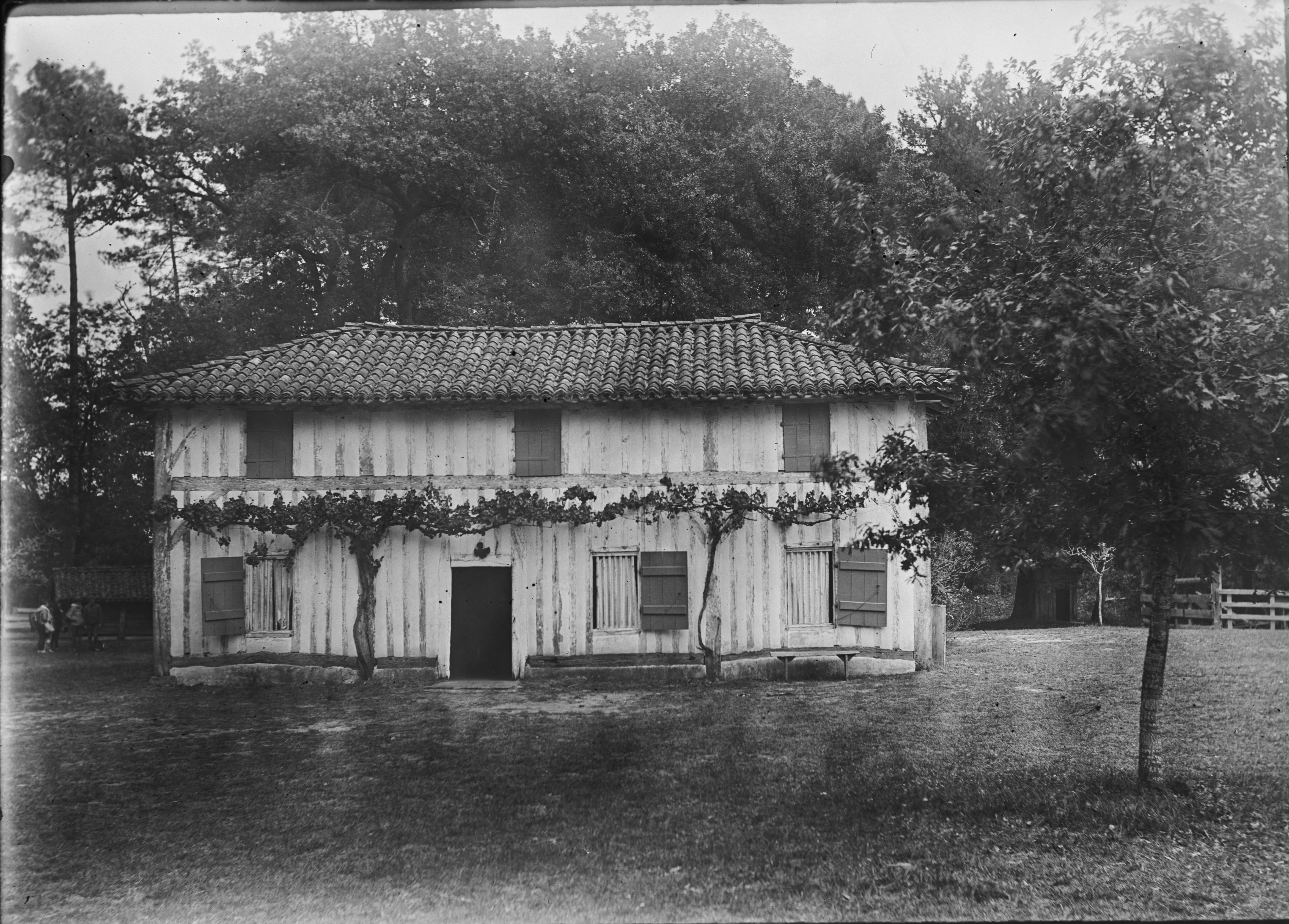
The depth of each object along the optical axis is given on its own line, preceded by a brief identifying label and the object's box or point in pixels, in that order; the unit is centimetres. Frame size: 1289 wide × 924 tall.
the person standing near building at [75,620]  1736
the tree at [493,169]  972
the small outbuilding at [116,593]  1502
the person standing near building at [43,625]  1678
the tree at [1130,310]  618
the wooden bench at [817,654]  1302
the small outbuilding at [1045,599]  1736
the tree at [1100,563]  1302
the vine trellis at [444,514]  1265
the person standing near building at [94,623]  1756
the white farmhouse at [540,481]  1273
